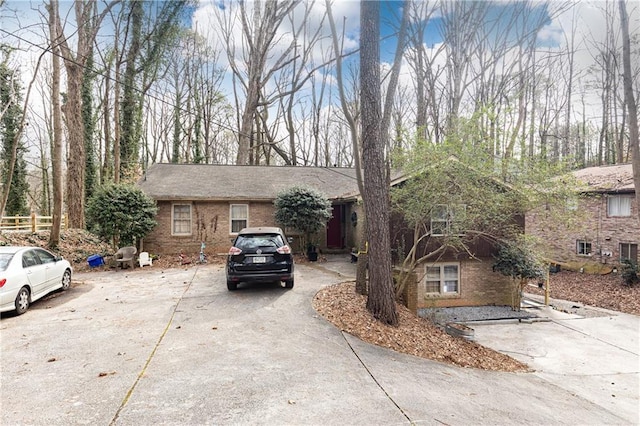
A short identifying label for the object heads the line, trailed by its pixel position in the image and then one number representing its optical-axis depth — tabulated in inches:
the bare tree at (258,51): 938.7
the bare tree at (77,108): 637.3
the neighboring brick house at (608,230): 679.7
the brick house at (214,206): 585.9
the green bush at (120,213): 487.8
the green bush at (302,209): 561.3
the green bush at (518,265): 487.5
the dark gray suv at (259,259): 320.5
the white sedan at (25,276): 254.1
